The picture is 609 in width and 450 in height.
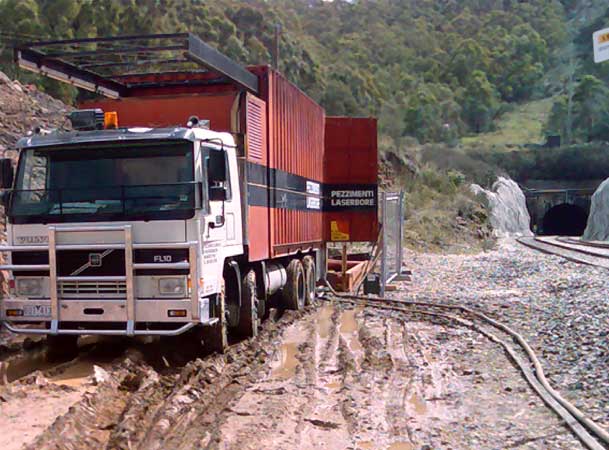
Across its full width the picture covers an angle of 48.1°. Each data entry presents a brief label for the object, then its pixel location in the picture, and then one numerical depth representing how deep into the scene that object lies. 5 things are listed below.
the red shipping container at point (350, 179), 16.41
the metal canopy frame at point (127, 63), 8.08
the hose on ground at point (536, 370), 5.97
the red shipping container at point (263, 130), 9.86
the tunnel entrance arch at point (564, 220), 68.81
